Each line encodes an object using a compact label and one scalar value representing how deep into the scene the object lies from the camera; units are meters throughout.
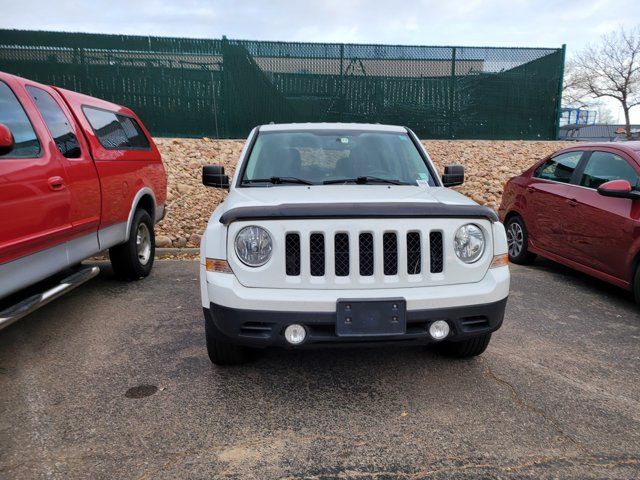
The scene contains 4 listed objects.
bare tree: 22.31
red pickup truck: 3.23
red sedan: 4.79
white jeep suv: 2.75
